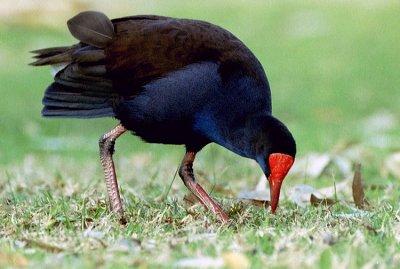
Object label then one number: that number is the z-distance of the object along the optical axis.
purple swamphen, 9.89
